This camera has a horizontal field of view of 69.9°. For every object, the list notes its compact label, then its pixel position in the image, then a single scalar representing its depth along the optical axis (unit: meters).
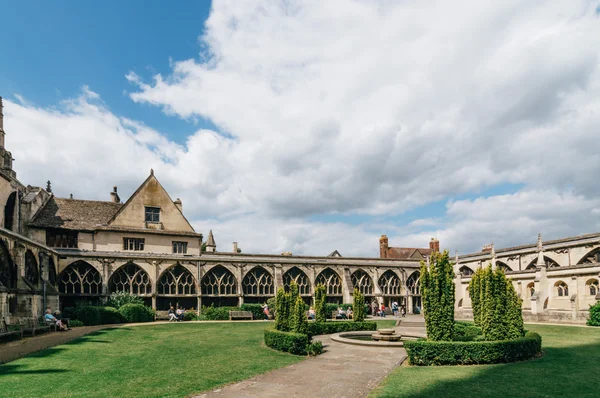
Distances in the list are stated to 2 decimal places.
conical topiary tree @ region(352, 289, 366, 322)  27.91
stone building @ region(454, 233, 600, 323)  34.25
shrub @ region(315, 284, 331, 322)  25.50
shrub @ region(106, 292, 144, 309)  34.78
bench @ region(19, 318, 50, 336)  23.09
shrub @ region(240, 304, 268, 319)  38.59
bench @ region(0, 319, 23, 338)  20.08
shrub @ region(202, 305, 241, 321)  37.19
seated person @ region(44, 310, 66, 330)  26.28
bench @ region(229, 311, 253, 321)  36.75
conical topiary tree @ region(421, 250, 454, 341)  16.41
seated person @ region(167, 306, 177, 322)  35.38
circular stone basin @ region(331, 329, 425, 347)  20.81
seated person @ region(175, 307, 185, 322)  35.93
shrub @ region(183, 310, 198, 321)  36.38
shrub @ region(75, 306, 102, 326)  31.16
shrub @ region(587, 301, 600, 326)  30.61
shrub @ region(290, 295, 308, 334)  19.39
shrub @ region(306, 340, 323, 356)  18.16
